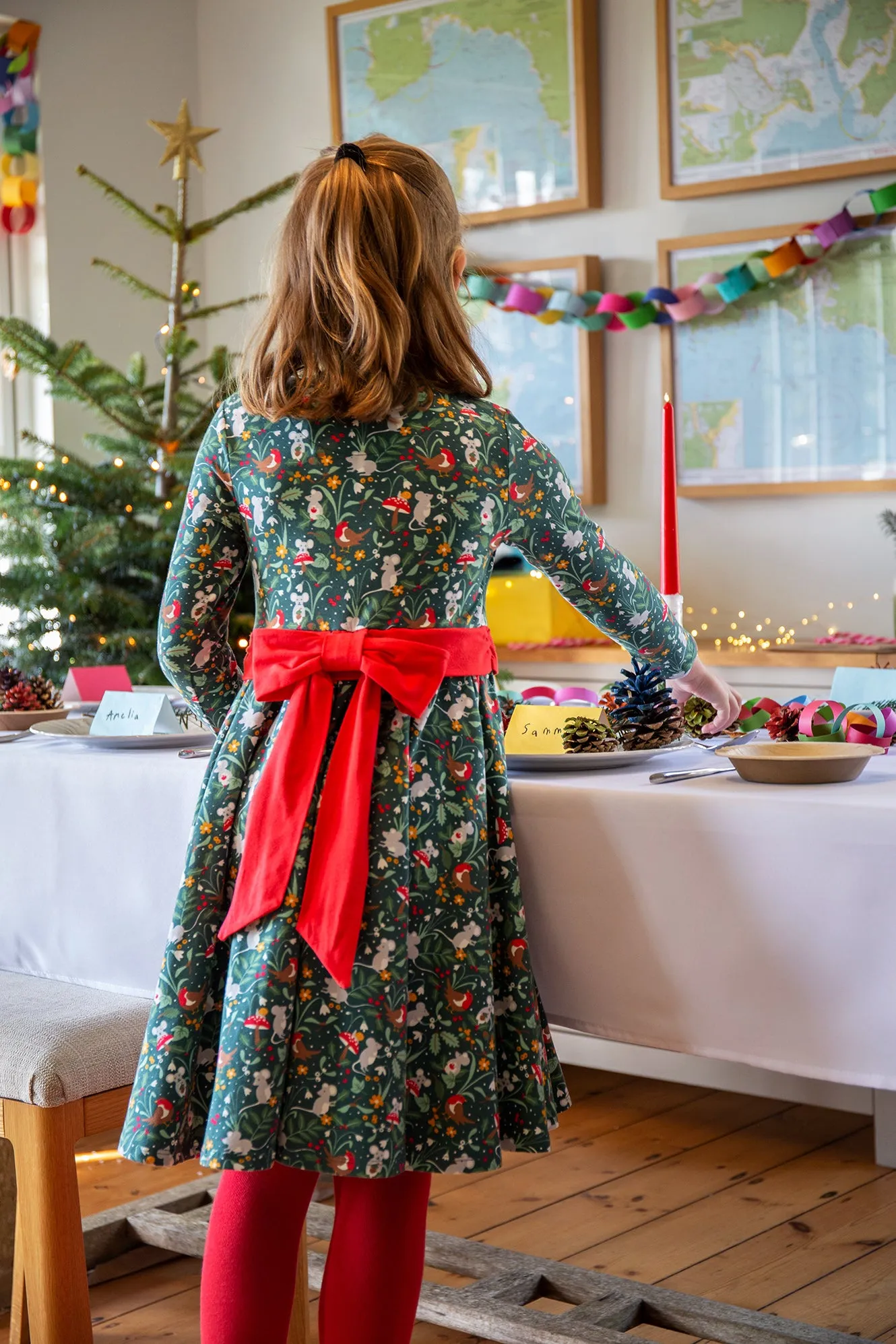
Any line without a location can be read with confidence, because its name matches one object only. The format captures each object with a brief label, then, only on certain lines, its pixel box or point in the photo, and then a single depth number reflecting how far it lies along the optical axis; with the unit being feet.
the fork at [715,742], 5.01
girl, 3.96
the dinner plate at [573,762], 4.54
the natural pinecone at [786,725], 4.80
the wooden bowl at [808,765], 4.16
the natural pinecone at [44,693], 6.30
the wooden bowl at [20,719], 6.08
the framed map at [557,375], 12.11
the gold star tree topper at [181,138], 10.71
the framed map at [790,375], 10.76
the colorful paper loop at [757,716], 5.41
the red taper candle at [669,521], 4.76
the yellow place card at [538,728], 4.71
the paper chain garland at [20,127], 12.93
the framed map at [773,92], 10.62
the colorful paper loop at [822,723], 4.70
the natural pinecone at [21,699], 6.25
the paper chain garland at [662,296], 10.75
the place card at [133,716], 5.50
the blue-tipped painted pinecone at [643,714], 4.78
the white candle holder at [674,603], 4.90
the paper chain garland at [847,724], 4.68
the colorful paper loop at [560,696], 5.52
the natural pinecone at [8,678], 6.35
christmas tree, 10.18
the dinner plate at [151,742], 5.44
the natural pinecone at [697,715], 5.26
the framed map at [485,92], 11.99
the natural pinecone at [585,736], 4.65
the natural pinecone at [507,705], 4.87
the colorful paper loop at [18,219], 13.16
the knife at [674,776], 4.33
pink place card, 6.62
